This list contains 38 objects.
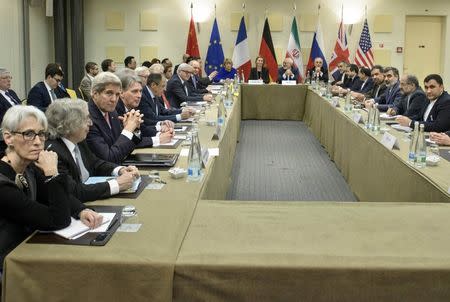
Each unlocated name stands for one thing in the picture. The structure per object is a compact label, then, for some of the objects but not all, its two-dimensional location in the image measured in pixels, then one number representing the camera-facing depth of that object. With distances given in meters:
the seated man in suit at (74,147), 2.56
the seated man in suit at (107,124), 3.44
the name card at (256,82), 11.20
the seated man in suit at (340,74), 11.72
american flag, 12.48
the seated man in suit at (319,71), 12.12
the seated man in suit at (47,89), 7.03
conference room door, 12.86
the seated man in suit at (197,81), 9.69
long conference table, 1.82
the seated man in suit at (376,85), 8.56
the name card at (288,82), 10.96
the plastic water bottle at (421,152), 3.53
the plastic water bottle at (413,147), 3.59
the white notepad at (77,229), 2.06
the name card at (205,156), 3.29
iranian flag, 12.69
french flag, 12.74
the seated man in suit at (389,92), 7.52
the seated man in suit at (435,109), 5.21
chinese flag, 12.85
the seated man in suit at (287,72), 11.88
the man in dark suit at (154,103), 5.50
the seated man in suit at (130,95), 4.35
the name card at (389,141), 4.15
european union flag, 12.92
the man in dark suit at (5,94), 6.30
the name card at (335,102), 7.39
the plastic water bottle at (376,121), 5.01
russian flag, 12.66
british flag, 12.65
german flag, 12.73
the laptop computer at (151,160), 3.33
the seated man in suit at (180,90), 7.86
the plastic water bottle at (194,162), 3.00
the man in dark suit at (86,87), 7.78
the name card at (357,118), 5.58
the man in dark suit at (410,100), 6.32
